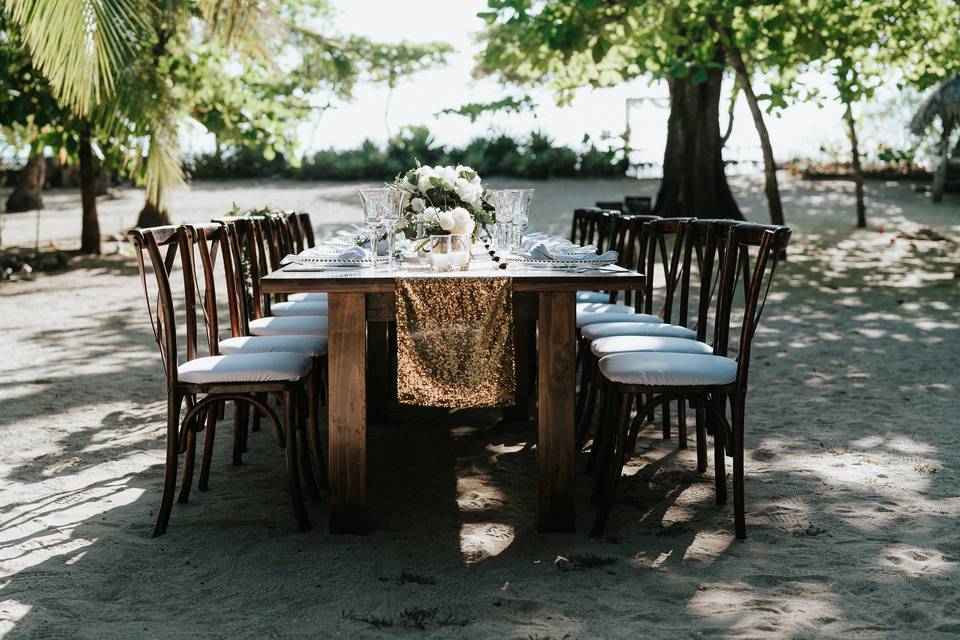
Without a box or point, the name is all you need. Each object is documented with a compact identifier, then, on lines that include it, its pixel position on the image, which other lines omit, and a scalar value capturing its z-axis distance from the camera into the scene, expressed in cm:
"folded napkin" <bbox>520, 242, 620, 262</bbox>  375
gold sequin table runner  323
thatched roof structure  1759
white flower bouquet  388
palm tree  599
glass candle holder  343
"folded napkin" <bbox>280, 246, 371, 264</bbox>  377
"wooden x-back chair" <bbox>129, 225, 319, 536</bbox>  337
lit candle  346
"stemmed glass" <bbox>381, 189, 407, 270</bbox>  372
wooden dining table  321
